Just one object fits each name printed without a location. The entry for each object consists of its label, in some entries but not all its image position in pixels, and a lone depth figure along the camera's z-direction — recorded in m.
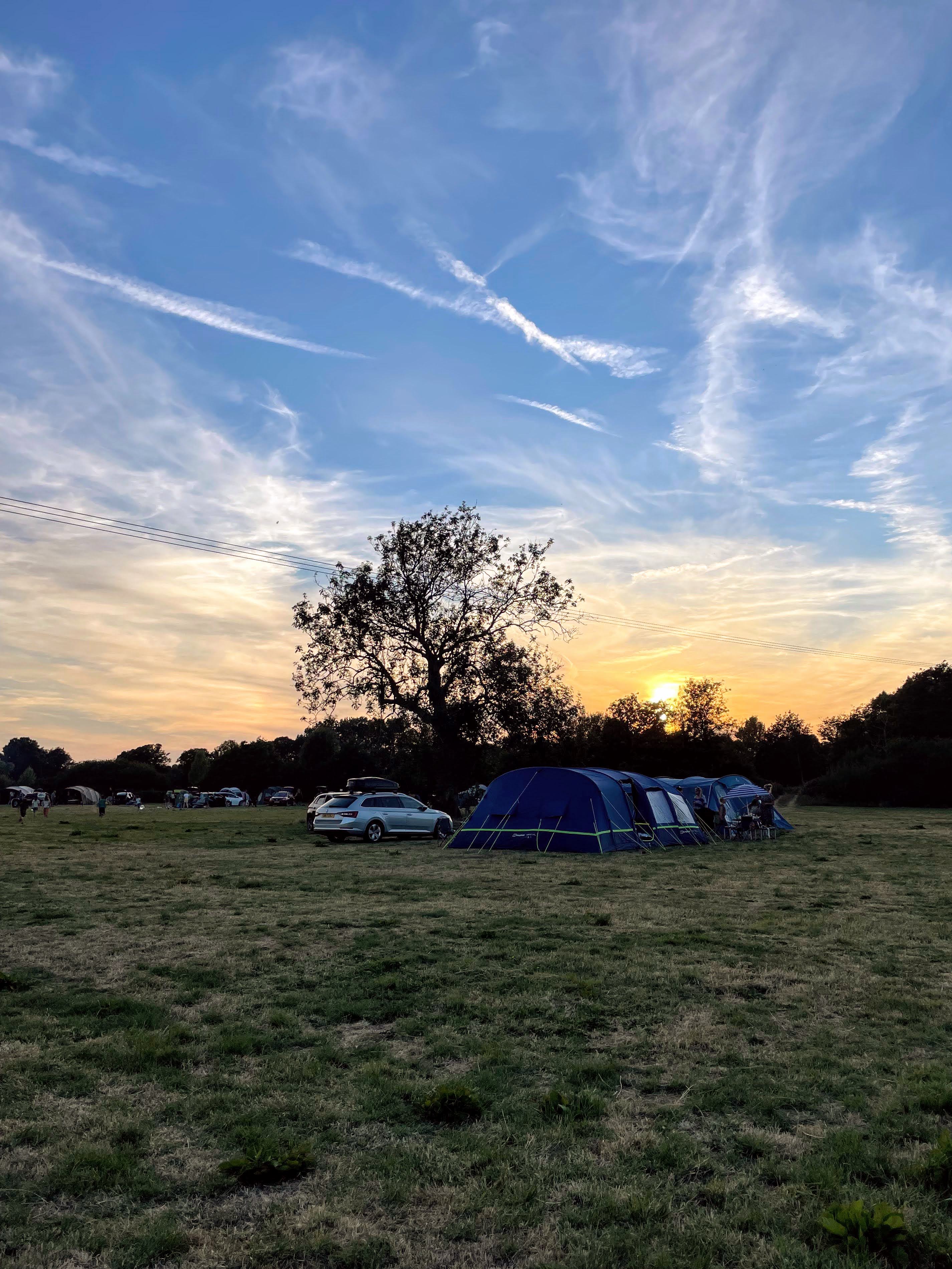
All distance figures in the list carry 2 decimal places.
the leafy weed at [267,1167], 4.32
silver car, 29.11
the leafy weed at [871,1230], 3.64
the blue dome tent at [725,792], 32.28
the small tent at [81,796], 88.31
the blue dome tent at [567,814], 23.64
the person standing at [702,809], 32.66
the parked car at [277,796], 82.06
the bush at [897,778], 66.69
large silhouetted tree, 43.91
